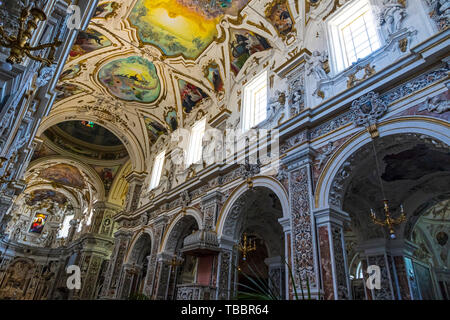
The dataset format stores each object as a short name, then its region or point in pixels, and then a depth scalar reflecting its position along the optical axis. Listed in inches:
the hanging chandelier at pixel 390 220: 194.2
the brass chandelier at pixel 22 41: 111.0
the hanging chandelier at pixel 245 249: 313.8
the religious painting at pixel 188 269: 478.6
